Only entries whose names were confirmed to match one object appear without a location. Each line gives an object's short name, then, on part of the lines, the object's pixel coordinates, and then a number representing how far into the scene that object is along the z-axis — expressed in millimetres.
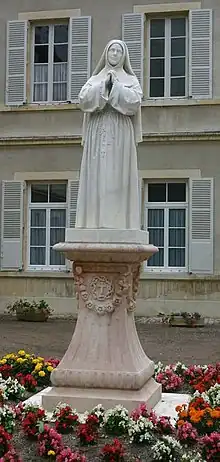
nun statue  5676
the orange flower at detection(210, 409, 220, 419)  4859
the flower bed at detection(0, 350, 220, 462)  4457
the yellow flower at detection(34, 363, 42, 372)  6721
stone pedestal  5504
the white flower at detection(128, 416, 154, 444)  4734
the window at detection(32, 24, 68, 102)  16531
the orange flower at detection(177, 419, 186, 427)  4747
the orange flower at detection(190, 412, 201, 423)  4850
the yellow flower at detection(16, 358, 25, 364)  6941
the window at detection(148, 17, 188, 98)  15953
